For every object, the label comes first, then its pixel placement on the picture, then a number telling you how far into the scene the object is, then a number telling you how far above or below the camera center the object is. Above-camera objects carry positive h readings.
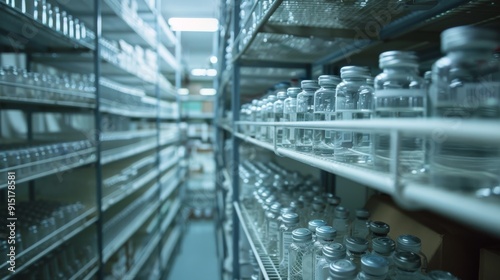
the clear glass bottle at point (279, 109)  1.06 +0.07
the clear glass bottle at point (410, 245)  0.68 -0.27
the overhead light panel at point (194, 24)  3.73 +1.35
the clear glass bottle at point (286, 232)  0.93 -0.33
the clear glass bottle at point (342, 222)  0.95 -0.30
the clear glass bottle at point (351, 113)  0.62 +0.03
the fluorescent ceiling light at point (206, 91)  6.87 +0.83
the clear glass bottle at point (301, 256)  0.81 -0.36
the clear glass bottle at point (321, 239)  0.76 -0.29
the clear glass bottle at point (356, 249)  0.71 -0.29
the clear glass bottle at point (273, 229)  1.10 -0.38
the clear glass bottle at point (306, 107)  0.88 +0.06
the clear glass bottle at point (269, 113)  1.17 +0.06
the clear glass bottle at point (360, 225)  0.93 -0.31
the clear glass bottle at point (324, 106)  0.78 +0.06
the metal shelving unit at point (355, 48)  0.30 +0.33
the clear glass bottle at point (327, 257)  0.68 -0.30
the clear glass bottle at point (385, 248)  0.68 -0.28
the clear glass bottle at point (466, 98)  0.38 +0.04
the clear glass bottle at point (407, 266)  0.61 -0.28
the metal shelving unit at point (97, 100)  1.61 +0.17
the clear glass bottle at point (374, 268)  0.58 -0.27
